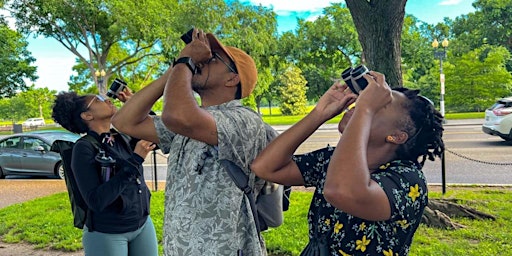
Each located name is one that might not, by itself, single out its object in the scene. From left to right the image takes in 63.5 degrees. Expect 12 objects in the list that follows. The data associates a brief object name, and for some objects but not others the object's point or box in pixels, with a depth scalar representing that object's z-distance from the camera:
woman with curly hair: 2.35
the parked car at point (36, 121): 49.48
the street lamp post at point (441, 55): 21.73
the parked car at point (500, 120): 12.80
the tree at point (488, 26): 33.16
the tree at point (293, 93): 45.81
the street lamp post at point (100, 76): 22.88
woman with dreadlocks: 1.29
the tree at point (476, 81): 27.89
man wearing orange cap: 1.59
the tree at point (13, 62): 21.39
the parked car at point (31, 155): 10.48
